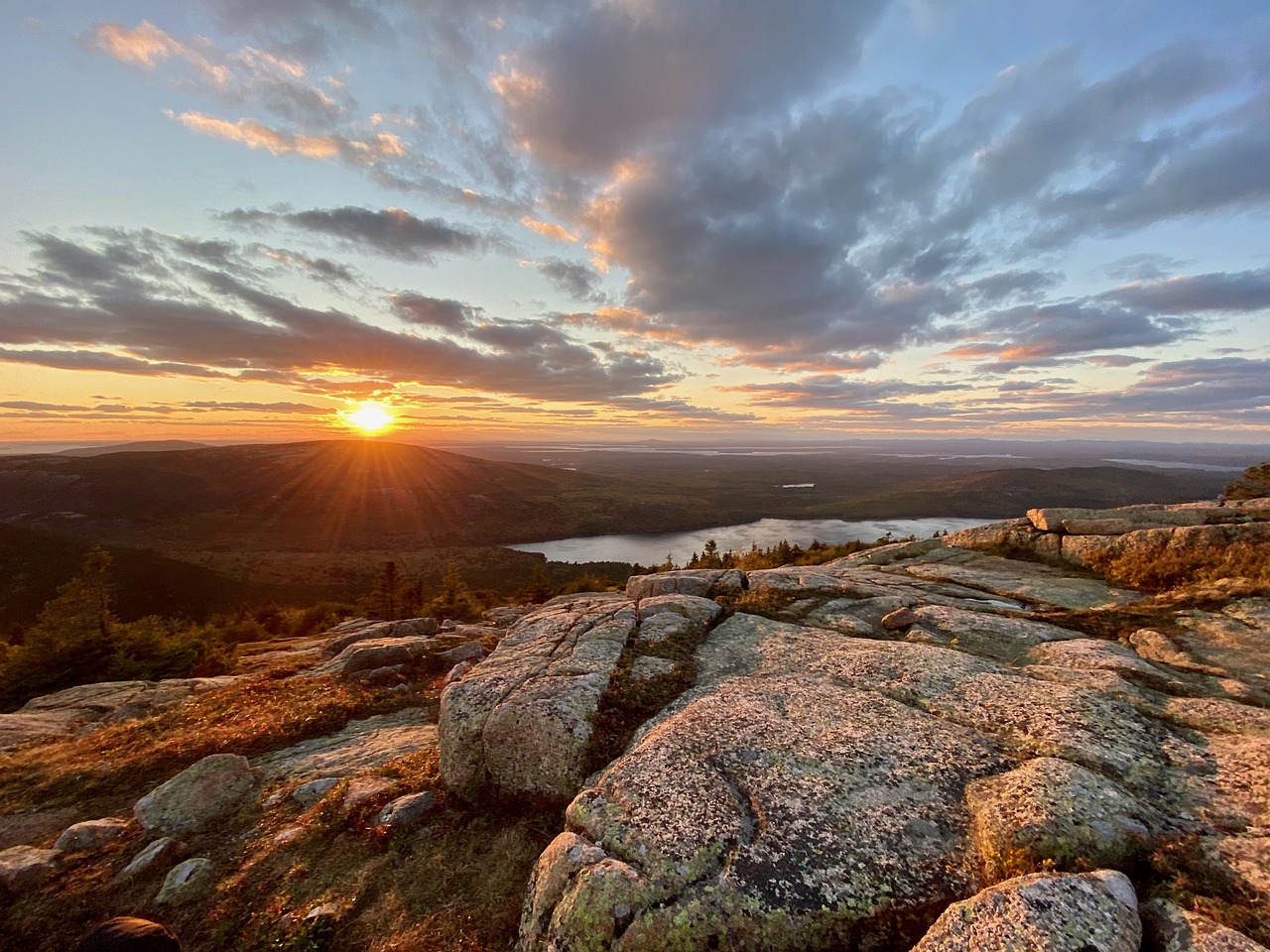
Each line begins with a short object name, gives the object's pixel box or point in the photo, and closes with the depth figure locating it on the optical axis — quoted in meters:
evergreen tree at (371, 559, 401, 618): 53.84
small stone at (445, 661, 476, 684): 20.28
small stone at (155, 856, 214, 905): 10.18
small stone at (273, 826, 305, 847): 11.57
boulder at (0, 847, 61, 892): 10.55
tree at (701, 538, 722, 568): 68.44
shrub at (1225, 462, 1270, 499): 31.92
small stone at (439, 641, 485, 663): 24.83
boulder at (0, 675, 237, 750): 19.28
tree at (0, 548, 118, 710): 26.41
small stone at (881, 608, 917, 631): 17.98
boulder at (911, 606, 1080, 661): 15.59
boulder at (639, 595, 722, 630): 19.75
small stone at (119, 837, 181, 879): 10.95
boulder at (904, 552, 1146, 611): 20.44
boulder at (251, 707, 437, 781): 14.99
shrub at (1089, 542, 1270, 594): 19.69
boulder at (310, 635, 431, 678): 24.09
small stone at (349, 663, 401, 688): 22.23
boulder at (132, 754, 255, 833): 12.49
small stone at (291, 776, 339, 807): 13.27
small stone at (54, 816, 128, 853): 11.75
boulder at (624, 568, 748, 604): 23.67
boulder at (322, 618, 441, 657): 30.31
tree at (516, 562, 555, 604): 56.07
